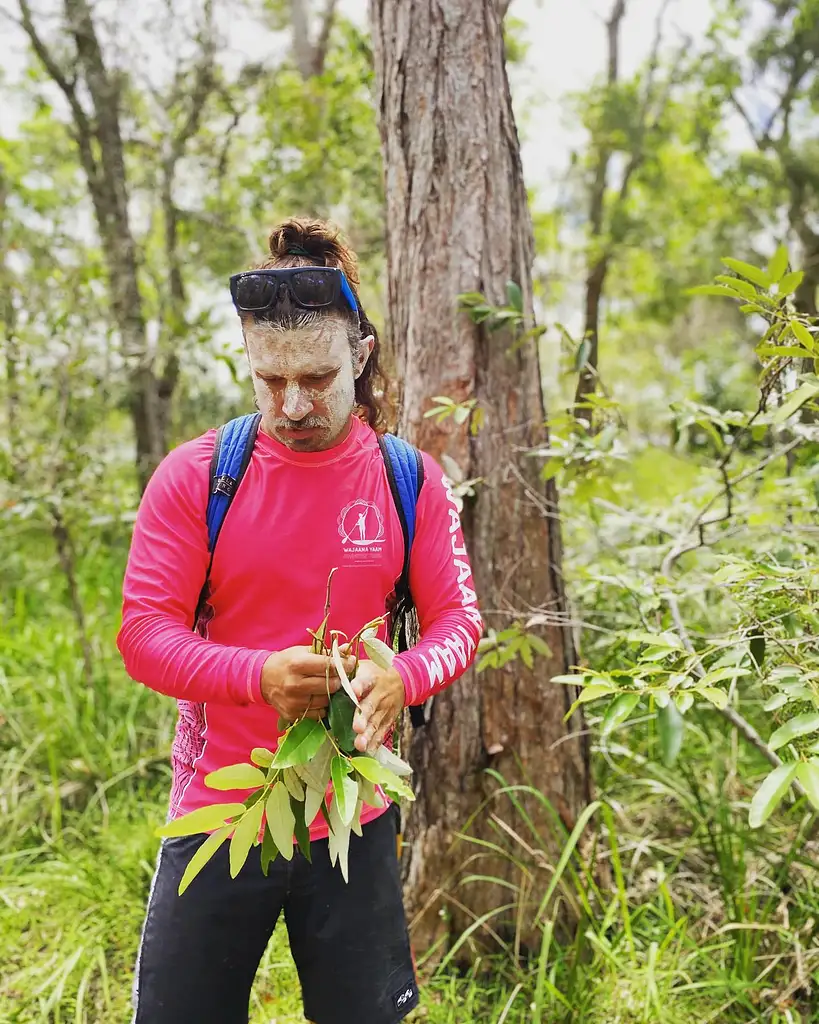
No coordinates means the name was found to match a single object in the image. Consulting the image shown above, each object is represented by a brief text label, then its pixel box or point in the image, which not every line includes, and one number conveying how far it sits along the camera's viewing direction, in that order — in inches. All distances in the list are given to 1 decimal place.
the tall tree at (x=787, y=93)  398.9
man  57.1
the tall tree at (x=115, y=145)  214.2
